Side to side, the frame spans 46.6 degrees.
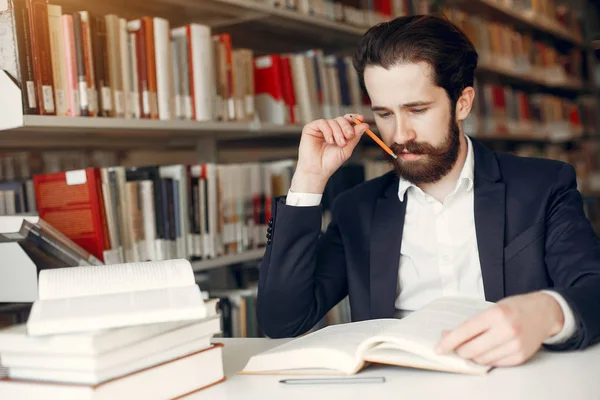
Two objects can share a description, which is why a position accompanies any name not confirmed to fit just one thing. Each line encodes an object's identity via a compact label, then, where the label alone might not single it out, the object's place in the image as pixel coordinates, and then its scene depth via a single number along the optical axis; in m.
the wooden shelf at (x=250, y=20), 2.08
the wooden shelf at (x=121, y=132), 1.63
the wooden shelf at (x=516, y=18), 3.96
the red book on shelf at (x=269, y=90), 2.31
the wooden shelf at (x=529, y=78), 3.90
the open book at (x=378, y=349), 0.93
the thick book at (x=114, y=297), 0.85
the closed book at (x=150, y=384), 0.85
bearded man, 1.45
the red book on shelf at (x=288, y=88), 2.36
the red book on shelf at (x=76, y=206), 1.66
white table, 0.87
